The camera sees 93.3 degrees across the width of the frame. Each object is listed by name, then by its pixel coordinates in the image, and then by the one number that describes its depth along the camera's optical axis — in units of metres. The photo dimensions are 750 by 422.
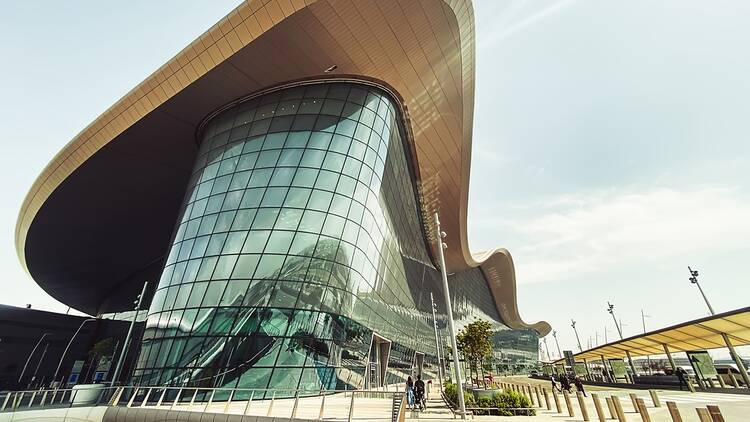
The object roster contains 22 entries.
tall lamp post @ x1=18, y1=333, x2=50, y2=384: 41.57
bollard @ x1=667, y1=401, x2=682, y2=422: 6.57
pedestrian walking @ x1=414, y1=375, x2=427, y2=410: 13.23
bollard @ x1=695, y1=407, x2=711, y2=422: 5.76
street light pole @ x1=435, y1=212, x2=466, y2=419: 10.48
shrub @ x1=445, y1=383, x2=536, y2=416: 11.52
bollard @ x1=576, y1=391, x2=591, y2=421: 9.93
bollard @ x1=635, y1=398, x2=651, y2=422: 8.04
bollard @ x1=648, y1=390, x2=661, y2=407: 12.57
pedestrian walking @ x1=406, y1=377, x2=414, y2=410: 13.74
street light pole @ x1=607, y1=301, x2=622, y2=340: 58.50
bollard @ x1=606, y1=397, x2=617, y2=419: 10.68
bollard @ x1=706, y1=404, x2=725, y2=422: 5.86
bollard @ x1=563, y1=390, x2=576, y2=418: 11.10
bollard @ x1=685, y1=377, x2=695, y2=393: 19.62
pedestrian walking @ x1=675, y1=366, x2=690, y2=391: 20.44
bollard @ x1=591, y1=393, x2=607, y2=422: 8.89
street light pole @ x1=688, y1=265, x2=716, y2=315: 32.89
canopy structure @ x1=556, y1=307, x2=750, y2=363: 16.66
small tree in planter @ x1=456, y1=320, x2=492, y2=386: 24.17
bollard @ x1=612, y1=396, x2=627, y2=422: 8.81
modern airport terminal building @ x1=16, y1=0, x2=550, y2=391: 16.52
